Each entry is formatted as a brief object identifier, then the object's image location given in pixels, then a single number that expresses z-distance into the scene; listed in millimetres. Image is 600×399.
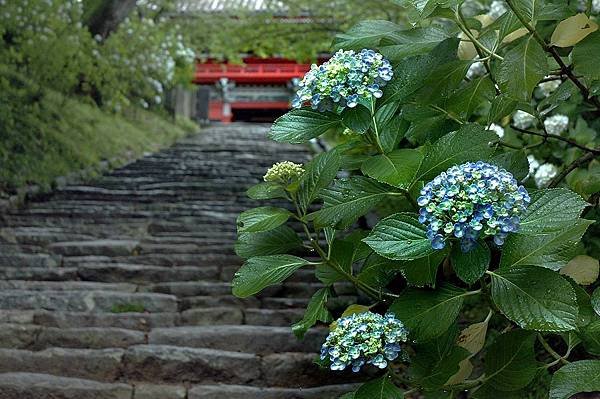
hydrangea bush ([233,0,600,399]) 1374
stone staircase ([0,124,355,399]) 3861
